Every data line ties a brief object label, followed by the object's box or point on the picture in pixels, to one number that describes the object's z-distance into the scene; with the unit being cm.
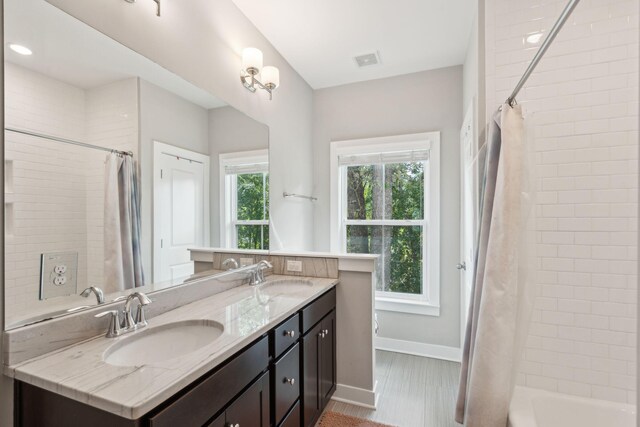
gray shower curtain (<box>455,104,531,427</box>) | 136
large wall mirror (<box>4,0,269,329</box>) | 94
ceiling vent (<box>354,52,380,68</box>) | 255
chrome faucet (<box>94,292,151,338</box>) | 110
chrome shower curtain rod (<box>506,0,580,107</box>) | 89
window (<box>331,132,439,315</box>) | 279
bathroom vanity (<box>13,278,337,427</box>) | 78
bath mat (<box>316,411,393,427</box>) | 183
